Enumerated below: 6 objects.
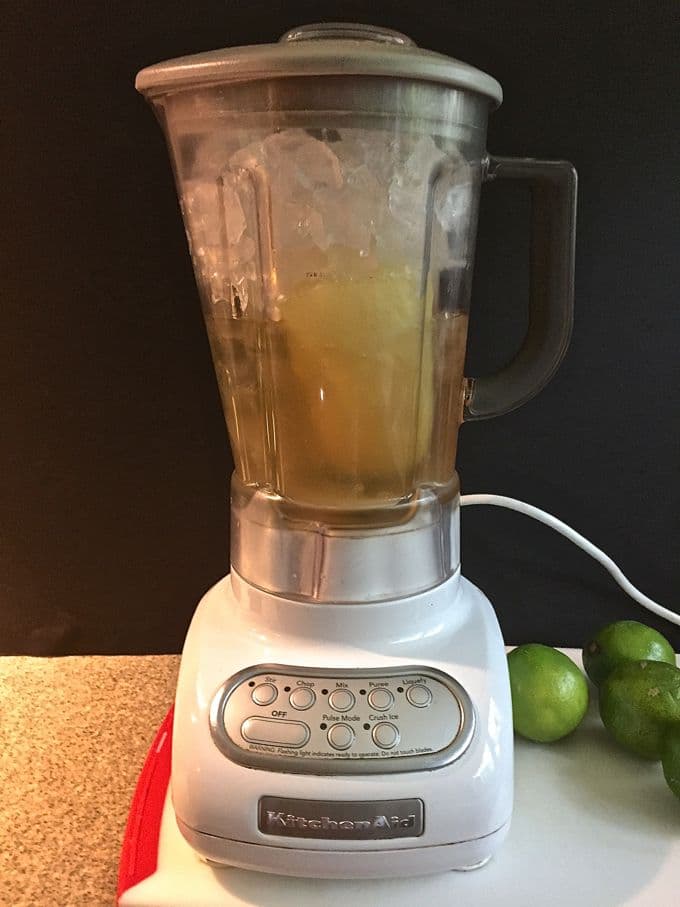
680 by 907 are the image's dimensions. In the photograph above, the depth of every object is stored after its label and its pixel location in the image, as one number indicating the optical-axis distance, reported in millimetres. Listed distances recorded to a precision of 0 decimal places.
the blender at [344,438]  551
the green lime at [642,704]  681
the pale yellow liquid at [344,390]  580
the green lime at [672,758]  638
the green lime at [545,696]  711
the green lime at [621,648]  764
